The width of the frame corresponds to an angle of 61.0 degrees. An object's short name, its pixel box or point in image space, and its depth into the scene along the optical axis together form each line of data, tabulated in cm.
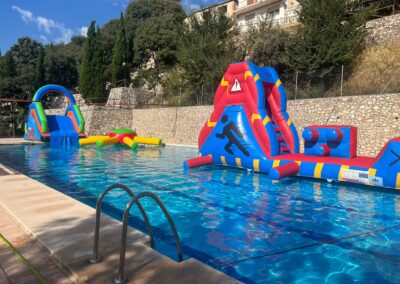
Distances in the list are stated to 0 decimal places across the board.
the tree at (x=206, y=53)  2281
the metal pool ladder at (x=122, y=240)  255
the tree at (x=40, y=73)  3674
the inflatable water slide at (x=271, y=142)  741
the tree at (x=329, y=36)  1811
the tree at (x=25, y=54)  4347
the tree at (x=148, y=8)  5298
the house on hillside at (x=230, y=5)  4342
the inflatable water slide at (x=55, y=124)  1827
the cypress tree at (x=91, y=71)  3272
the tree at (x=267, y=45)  2219
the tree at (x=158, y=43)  3350
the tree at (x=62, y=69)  4071
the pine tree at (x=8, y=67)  3797
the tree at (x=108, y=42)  3906
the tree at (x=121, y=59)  3350
